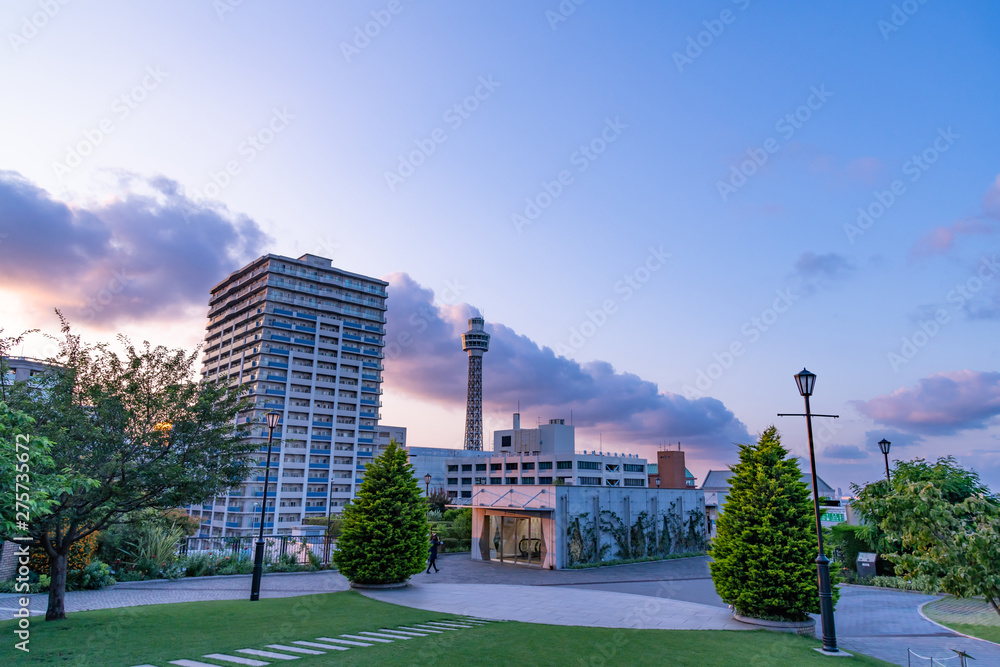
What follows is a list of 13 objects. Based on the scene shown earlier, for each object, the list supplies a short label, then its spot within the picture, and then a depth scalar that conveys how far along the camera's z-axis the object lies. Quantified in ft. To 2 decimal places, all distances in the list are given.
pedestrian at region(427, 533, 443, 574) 89.71
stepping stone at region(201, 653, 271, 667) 32.12
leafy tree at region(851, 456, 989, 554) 58.49
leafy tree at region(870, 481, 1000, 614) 42.06
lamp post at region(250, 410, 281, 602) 57.67
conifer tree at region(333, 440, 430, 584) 66.28
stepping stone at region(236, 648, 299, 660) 33.76
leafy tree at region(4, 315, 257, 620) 42.37
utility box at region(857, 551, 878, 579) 93.35
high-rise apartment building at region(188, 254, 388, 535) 328.29
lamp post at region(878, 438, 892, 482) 84.64
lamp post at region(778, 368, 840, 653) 42.47
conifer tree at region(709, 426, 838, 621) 49.85
